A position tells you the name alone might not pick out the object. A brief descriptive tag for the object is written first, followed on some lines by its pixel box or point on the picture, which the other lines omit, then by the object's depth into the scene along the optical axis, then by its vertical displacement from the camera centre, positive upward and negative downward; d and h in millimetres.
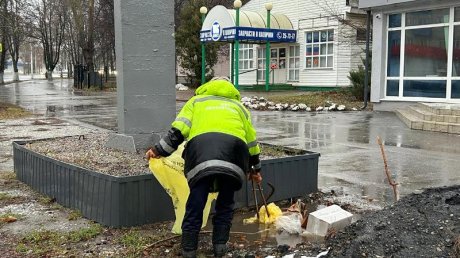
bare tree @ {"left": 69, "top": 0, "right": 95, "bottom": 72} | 38156 +4826
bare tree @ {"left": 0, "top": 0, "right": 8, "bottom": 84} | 20641 +2913
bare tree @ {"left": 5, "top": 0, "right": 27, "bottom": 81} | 21531 +3056
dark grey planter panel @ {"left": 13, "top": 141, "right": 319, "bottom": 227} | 5152 -1175
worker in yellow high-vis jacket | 4223 -564
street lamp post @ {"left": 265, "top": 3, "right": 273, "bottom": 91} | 25600 +1963
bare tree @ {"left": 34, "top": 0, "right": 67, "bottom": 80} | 49478 +6536
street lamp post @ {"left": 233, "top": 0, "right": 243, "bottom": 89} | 24478 +2204
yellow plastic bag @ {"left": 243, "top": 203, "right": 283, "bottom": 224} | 5488 -1426
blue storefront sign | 25016 +2604
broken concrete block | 4977 -1345
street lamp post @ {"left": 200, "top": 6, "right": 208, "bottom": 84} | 26703 +1882
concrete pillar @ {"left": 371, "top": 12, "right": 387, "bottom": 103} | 18016 +1004
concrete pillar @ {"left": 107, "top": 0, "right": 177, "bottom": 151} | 7109 +213
